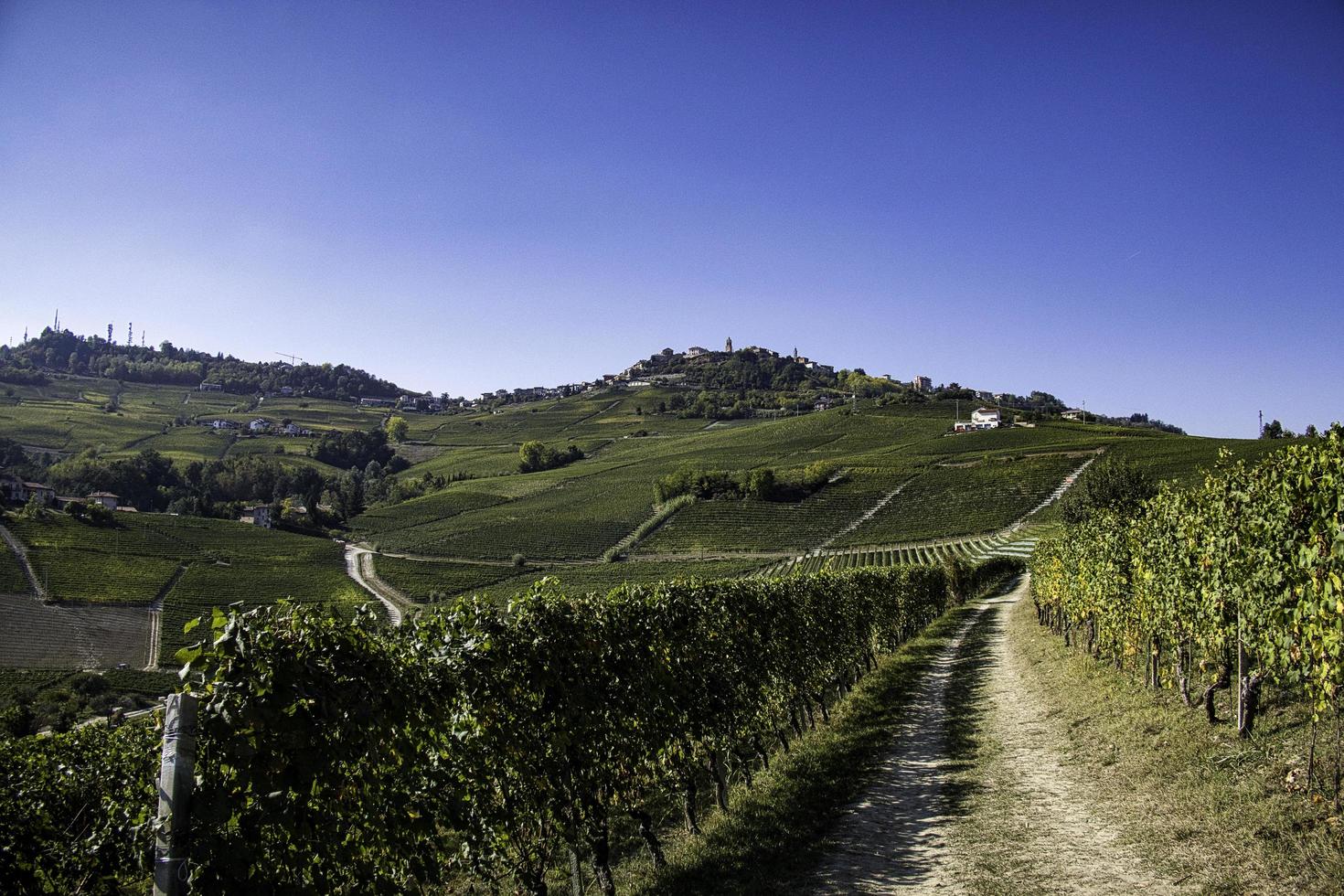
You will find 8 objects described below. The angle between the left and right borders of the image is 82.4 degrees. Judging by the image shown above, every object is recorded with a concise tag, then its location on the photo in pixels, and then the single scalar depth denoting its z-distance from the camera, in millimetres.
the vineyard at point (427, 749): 4355
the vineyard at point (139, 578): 56438
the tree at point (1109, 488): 60594
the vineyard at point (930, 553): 64688
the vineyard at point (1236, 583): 7051
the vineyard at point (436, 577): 76312
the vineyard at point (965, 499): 78562
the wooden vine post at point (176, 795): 3799
